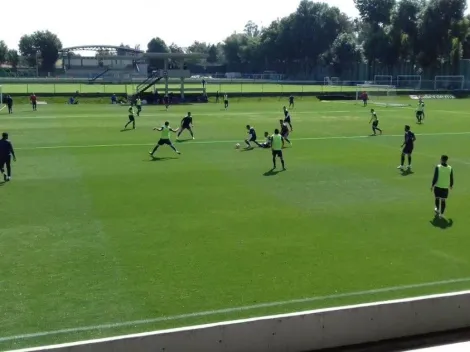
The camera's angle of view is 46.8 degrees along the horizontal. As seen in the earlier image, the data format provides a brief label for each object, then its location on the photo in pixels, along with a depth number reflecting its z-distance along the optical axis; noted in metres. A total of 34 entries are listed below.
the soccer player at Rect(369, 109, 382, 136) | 33.43
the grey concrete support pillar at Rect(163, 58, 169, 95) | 60.47
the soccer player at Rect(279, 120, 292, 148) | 28.16
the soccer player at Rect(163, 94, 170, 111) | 55.42
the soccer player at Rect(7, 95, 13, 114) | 46.54
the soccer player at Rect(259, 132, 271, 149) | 27.78
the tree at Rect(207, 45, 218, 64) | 179.75
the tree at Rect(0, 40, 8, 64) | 129.50
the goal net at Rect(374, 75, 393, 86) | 88.90
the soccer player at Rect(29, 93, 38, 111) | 50.48
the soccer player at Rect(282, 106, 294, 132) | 31.95
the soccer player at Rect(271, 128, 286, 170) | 21.75
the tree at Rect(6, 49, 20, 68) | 137.62
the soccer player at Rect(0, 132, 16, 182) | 19.28
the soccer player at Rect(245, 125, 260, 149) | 27.83
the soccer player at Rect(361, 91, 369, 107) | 59.47
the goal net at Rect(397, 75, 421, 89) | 83.53
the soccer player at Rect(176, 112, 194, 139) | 31.12
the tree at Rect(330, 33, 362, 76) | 113.25
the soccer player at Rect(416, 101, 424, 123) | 40.44
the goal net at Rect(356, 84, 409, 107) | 67.06
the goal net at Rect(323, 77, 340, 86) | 99.24
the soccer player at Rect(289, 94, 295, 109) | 56.38
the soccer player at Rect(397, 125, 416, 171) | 21.48
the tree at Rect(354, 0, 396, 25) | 114.25
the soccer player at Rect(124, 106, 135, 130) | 35.46
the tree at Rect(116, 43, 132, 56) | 130.43
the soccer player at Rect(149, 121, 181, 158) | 24.77
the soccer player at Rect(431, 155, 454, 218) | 14.52
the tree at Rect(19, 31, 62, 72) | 133.50
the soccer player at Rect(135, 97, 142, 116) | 44.56
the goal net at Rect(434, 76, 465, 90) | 81.35
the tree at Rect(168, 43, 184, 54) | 185.50
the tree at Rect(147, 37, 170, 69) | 181.88
